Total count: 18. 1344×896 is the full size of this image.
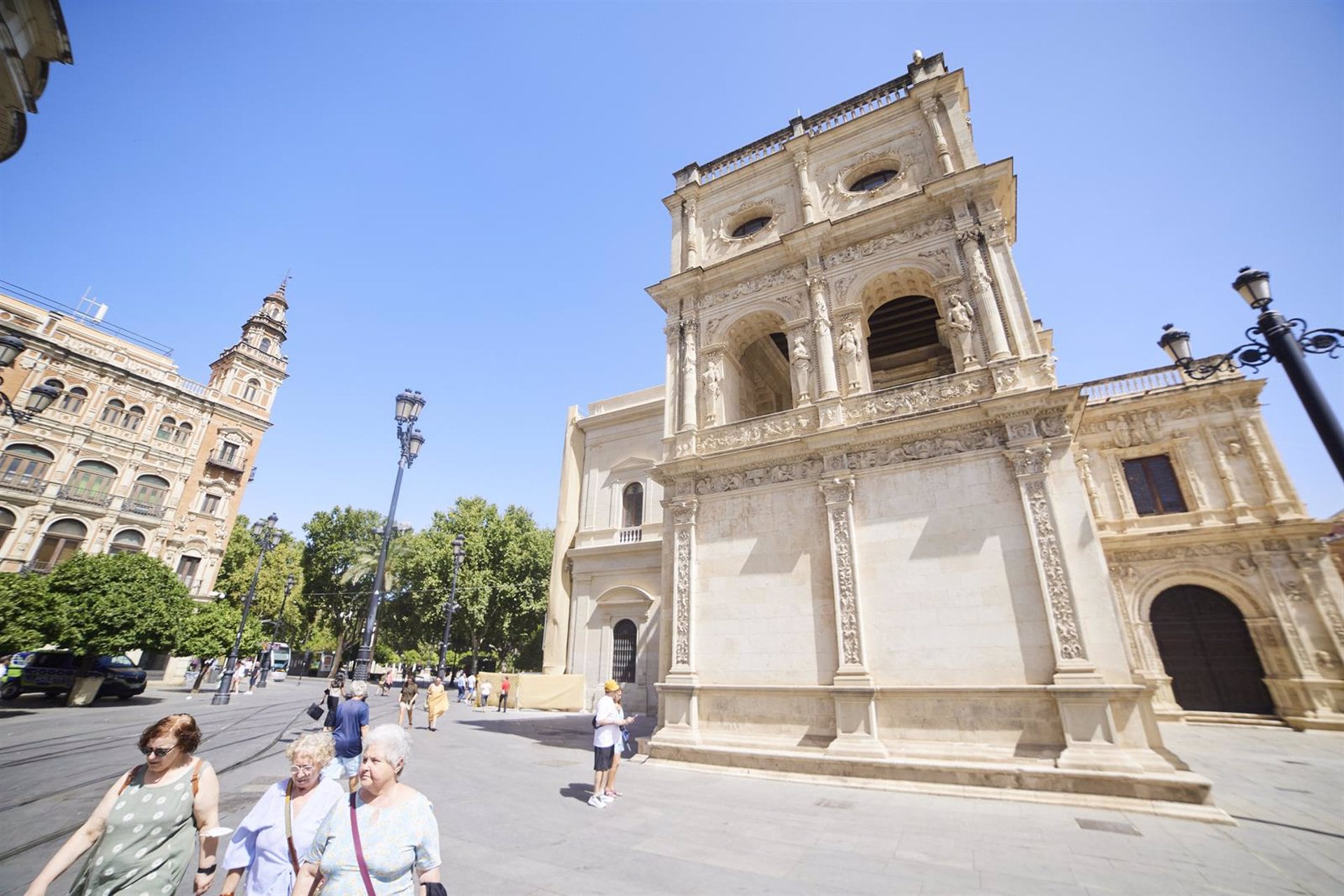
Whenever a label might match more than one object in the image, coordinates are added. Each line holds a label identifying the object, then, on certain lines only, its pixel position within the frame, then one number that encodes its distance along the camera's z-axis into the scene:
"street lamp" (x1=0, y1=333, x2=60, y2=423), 9.38
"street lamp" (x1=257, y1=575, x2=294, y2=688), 32.65
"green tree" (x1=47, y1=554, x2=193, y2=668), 16.28
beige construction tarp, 21.00
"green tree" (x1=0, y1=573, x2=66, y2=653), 14.91
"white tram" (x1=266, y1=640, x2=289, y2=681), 42.00
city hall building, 8.63
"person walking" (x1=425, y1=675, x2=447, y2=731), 15.08
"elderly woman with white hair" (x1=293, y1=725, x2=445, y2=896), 2.42
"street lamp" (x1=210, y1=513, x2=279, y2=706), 19.91
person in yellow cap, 7.43
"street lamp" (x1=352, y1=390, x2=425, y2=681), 11.60
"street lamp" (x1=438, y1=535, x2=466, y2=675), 21.41
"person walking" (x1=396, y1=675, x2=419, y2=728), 13.65
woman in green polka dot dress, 2.68
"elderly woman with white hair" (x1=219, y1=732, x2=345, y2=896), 2.91
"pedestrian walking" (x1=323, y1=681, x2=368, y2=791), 6.56
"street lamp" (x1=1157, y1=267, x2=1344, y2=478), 5.05
